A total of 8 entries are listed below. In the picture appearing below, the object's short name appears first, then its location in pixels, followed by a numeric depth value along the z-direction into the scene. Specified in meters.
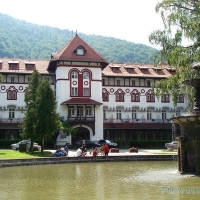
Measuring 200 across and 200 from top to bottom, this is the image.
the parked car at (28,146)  41.13
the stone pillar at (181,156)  19.22
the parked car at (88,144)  48.96
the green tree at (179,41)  27.97
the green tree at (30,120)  37.01
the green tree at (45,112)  36.53
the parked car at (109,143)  48.53
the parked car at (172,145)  44.70
